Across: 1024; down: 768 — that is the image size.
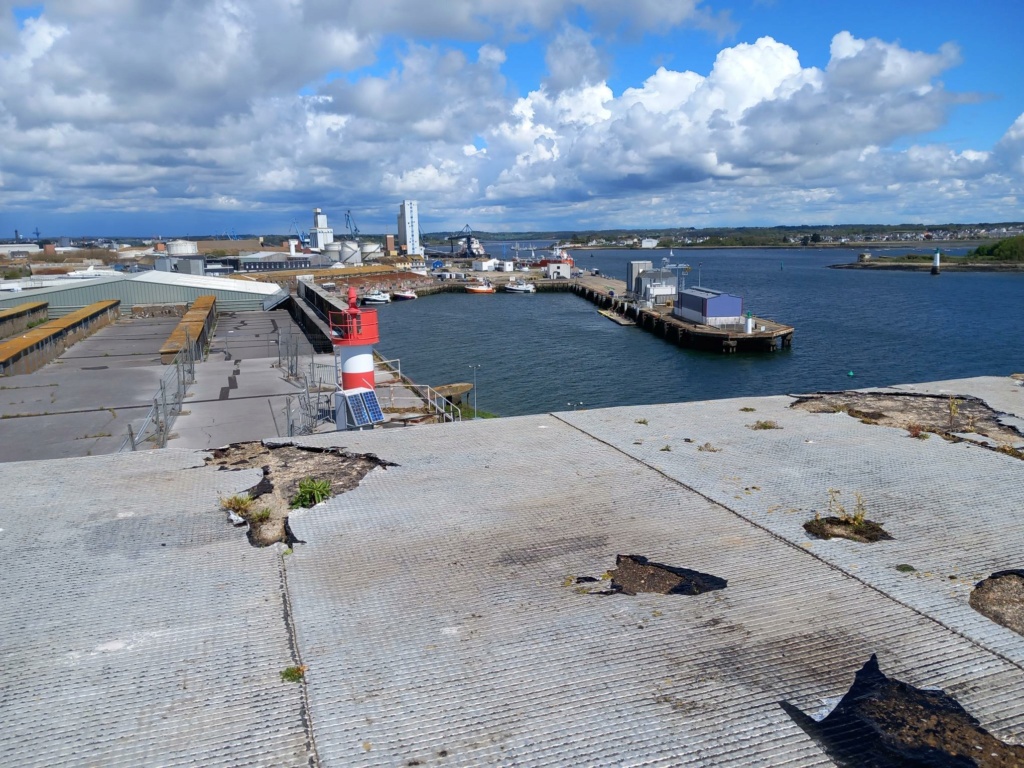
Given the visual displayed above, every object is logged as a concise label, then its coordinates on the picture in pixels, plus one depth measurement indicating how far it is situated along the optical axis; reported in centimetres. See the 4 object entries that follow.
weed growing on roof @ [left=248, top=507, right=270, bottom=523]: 795
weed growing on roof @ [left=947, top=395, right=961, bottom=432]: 1188
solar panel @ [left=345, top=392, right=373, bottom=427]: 1393
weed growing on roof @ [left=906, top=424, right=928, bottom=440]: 1082
